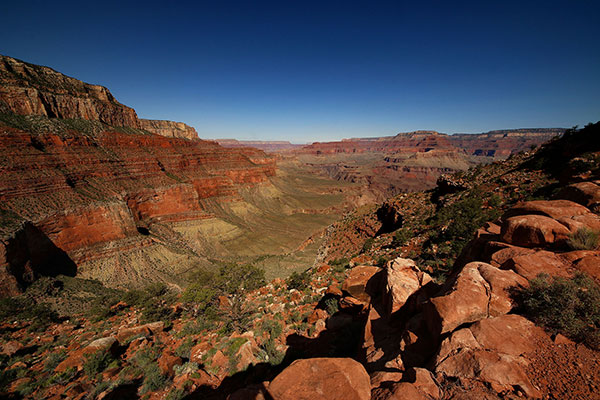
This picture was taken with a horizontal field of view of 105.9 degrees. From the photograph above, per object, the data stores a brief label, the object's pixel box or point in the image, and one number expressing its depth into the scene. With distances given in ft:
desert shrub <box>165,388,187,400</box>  29.27
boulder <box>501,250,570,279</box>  20.36
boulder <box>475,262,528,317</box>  19.10
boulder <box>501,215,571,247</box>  24.02
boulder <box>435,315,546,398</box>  13.94
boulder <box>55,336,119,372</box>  39.32
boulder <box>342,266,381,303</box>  36.78
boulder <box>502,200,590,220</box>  26.78
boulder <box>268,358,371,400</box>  15.99
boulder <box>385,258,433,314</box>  26.66
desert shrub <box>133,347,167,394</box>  31.65
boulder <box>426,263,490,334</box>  18.99
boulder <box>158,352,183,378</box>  34.63
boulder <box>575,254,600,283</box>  18.92
